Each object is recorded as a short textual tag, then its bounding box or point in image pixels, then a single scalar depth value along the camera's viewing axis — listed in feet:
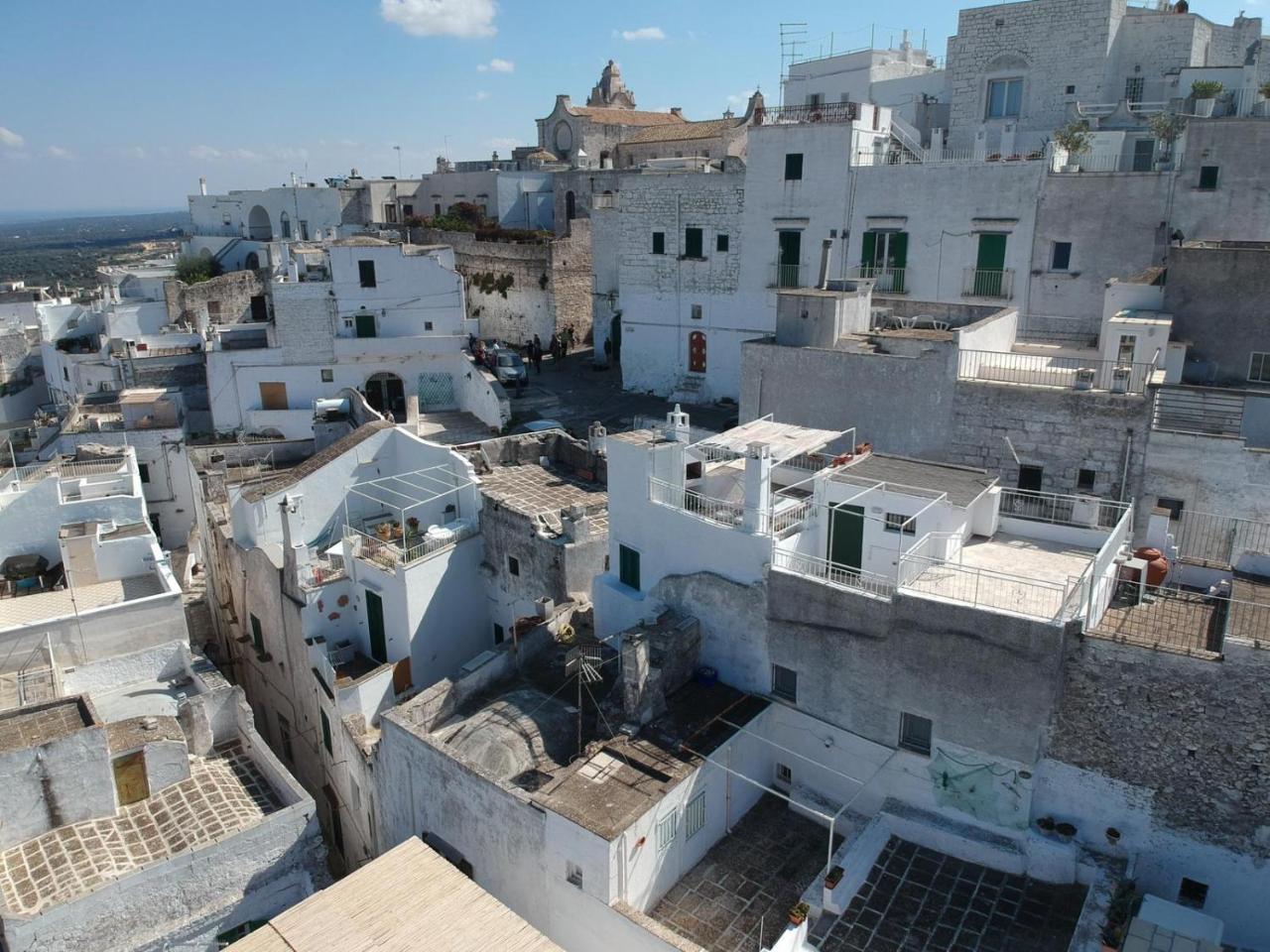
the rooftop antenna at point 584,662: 49.49
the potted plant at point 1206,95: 89.10
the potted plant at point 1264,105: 82.35
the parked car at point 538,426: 94.63
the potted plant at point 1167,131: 83.82
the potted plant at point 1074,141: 85.97
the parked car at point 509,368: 116.37
